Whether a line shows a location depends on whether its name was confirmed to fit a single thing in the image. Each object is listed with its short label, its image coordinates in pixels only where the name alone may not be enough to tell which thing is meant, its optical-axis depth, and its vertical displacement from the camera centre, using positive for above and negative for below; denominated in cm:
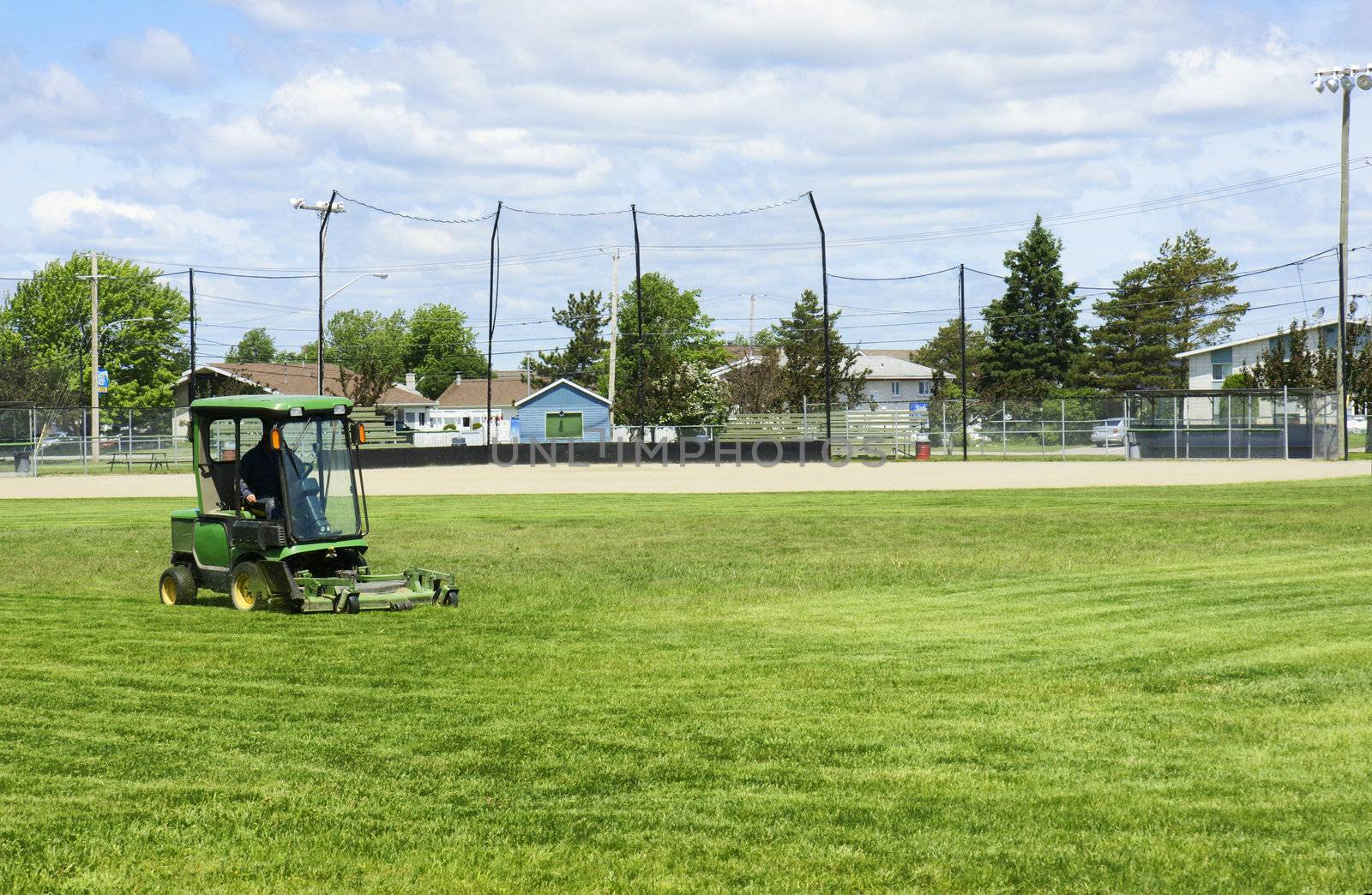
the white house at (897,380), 12731 +499
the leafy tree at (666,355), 8469 +655
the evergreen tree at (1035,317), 10344 +846
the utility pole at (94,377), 5878 +275
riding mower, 1501 -77
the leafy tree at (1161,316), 10875 +912
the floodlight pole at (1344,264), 5691 +687
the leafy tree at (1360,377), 6719 +263
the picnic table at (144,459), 5844 -75
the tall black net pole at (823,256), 6719 +835
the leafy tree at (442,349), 16000 +1000
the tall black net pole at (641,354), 6347 +369
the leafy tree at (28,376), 8612 +408
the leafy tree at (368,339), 15925 +1180
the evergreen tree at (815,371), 9219 +442
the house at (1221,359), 8900 +491
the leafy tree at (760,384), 9712 +363
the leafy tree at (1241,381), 7225 +294
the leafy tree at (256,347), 19390 +1259
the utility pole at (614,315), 7881 +671
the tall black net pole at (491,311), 6525 +588
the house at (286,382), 9462 +415
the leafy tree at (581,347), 13662 +859
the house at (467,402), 12525 +324
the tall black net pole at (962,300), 7306 +706
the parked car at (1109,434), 6641 +7
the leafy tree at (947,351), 13900 +870
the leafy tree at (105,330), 10481 +819
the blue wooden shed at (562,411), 10012 +186
